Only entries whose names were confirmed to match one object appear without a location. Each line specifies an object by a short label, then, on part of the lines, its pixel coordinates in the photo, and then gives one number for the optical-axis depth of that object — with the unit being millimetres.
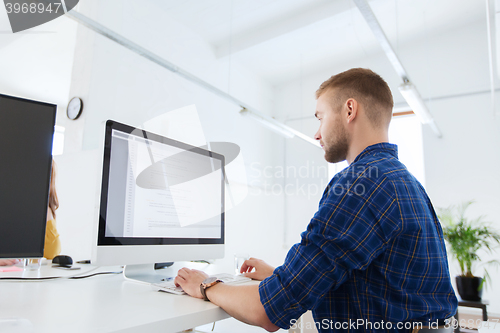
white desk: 574
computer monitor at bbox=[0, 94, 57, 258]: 589
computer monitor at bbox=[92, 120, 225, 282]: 968
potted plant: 3152
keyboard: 883
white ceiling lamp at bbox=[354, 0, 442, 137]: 2098
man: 751
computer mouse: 1345
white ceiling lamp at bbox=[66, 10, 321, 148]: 1981
